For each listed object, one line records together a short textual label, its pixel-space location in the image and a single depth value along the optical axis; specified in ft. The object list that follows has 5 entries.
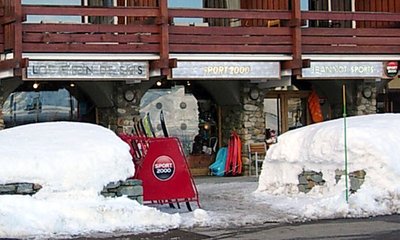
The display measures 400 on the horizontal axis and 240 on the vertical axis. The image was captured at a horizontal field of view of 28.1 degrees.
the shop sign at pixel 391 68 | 67.82
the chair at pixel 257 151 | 70.49
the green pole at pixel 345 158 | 46.11
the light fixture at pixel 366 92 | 74.79
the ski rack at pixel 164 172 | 43.68
